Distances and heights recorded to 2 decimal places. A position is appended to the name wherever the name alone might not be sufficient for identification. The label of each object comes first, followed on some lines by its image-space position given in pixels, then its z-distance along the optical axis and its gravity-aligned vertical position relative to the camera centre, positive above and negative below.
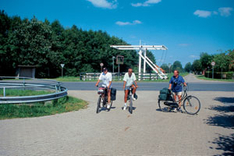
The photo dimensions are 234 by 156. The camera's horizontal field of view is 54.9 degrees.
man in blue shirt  9.21 -0.38
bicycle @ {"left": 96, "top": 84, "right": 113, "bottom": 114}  9.06 -0.90
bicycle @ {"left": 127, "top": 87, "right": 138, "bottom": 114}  8.88 -0.93
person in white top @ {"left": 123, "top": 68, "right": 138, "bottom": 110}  9.36 -0.28
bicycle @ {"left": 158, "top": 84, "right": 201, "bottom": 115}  8.82 -1.16
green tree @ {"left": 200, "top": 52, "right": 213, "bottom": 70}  75.12 +5.28
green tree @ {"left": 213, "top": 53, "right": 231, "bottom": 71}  46.45 +2.94
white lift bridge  33.71 +4.05
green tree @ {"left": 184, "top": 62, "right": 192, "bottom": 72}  193.00 +6.91
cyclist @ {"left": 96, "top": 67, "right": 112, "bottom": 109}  9.39 -0.25
